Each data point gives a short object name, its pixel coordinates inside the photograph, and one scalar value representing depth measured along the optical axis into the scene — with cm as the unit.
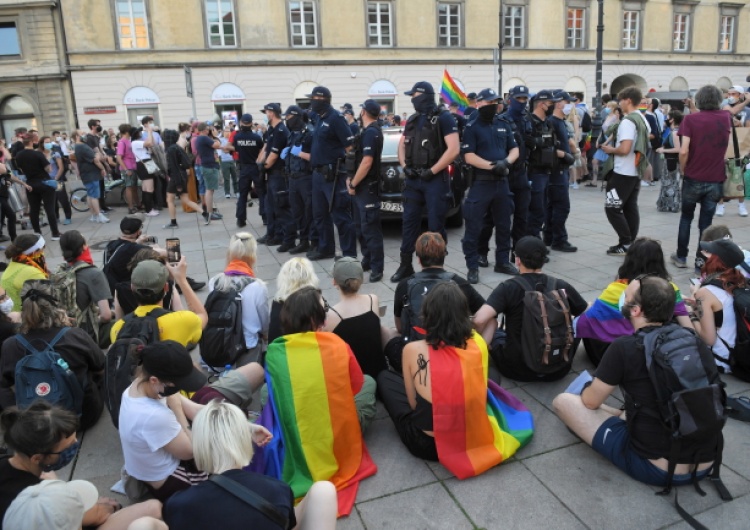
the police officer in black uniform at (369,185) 655
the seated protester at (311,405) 305
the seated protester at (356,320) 376
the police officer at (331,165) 713
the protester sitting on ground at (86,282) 454
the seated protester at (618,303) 389
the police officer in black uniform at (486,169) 623
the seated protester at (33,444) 226
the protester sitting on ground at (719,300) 387
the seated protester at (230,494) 201
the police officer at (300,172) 770
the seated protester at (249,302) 412
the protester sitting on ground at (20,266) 465
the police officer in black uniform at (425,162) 611
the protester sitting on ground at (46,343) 346
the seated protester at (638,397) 285
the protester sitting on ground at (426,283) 398
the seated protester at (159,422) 268
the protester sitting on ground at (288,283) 386
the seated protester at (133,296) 424
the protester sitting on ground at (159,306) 346
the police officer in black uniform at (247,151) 919
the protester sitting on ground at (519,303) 384
